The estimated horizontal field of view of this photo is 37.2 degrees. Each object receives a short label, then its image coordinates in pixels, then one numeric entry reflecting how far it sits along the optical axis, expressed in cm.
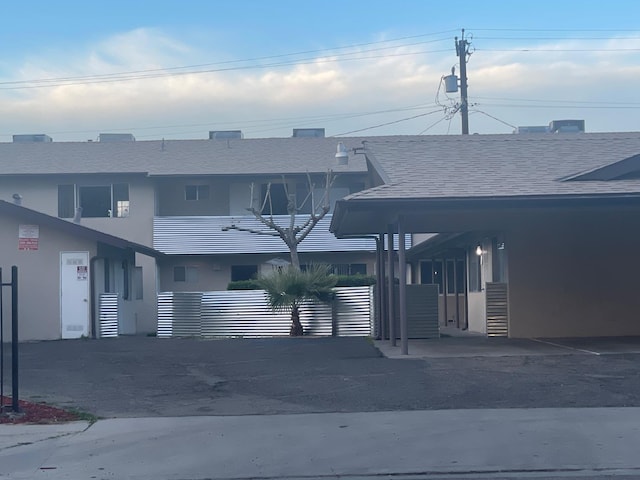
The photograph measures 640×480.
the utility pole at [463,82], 4306
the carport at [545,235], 2036
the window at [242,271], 3509
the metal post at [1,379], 1149
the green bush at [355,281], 2628
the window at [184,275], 3481
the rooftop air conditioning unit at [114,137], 4084
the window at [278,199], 3475
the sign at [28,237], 2416
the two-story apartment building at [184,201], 3372
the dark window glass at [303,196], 3469
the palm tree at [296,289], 2414
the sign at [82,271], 2428
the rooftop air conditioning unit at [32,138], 4041
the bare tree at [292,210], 2958
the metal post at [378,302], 2233
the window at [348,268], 3494
